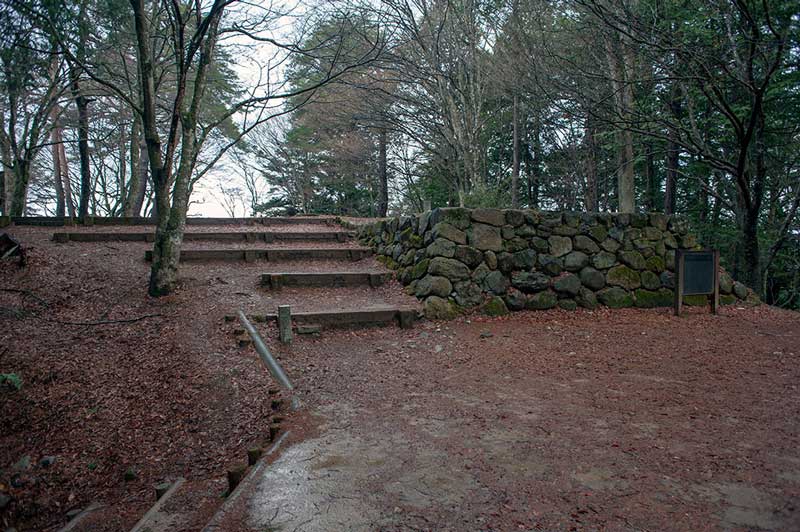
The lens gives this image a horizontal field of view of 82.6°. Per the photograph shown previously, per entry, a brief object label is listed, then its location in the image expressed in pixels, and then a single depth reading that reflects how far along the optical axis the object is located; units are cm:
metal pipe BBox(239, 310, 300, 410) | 362
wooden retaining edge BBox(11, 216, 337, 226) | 907
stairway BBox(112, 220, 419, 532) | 527
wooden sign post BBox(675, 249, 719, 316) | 591
